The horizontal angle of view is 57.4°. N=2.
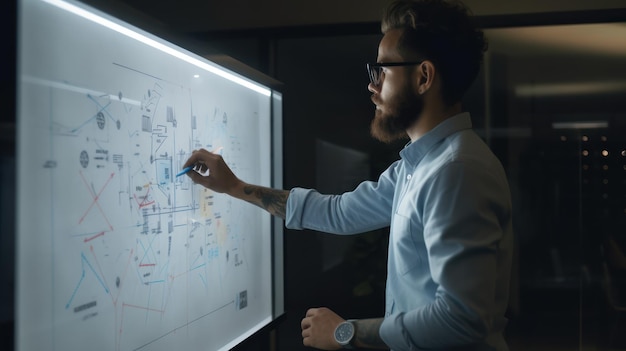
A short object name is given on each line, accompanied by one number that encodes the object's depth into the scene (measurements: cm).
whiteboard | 102
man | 121
